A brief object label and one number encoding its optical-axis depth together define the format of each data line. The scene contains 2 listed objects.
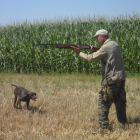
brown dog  6.52
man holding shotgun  5.25
